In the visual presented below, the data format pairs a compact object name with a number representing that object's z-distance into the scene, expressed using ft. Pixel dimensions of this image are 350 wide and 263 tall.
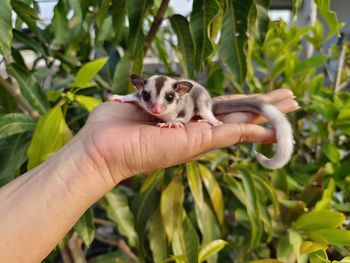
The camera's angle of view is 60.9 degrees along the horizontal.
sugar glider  0.67
